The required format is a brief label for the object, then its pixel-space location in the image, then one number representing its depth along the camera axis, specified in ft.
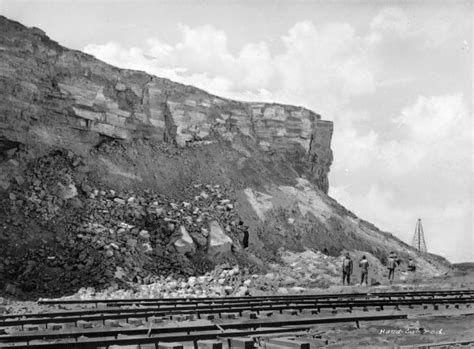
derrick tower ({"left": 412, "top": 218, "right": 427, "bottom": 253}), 231.59
